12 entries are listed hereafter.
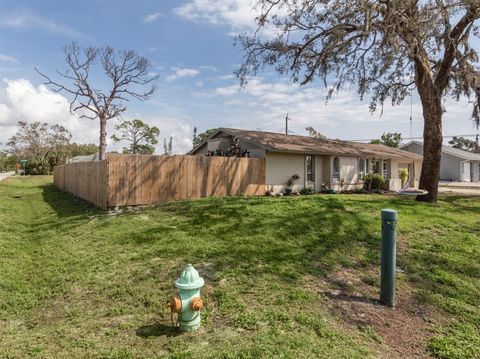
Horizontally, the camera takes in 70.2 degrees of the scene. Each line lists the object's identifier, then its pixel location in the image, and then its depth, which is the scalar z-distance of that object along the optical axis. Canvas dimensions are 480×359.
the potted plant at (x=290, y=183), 16.69
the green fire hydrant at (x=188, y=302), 3.64
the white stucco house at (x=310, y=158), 16.56
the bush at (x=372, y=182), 20.20
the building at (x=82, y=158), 49.08
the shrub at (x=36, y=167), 37.62
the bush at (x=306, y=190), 17.36
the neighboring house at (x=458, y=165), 37.22
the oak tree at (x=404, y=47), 10.89
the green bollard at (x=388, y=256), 4.40
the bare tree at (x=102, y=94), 30.42
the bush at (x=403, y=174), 23.38
